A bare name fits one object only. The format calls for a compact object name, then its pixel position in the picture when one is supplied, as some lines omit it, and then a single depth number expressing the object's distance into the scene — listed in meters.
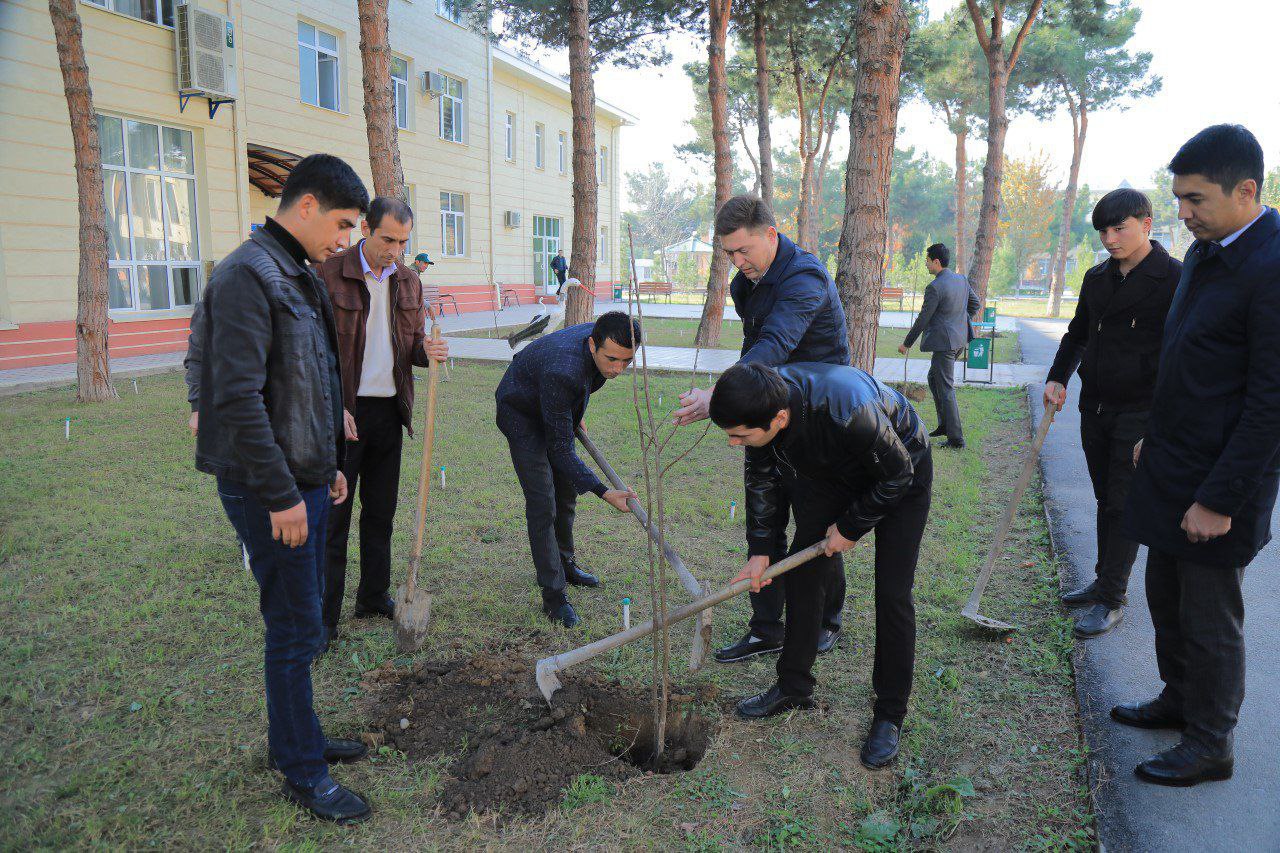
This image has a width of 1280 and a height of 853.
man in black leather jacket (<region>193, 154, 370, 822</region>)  2.15
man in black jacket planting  2.39
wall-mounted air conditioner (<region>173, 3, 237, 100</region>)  12.07
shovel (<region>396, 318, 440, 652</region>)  3.53
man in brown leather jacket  3.46
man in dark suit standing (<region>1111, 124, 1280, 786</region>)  2.33
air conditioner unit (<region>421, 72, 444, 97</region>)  19.53
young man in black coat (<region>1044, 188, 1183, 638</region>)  3.61
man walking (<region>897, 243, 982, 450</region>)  7.75
